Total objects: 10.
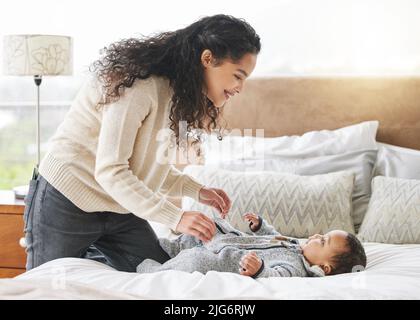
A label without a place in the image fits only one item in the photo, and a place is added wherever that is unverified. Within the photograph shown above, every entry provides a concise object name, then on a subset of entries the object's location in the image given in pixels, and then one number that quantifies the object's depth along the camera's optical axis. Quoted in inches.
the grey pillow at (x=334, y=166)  104.0
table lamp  107.3
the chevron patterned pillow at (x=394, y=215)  93.6
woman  67.5
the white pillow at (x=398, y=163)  103.3
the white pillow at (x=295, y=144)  108.2
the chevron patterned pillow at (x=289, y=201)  97.1
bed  60.4
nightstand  108.1
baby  72.7
